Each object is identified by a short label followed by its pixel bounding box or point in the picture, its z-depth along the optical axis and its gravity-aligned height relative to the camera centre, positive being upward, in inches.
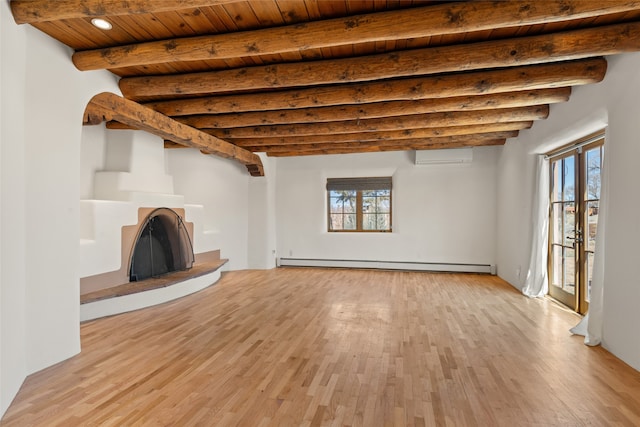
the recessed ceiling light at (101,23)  99.3 +52.9
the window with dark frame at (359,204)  295.8 +4.0
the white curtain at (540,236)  191.6 -14.0
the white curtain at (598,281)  124.6 -25.6
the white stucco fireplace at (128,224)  160.2 -9.8
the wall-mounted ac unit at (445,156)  267.3 +41.4
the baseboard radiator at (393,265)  273.7 -46.7
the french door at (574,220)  154.7 -4.4
